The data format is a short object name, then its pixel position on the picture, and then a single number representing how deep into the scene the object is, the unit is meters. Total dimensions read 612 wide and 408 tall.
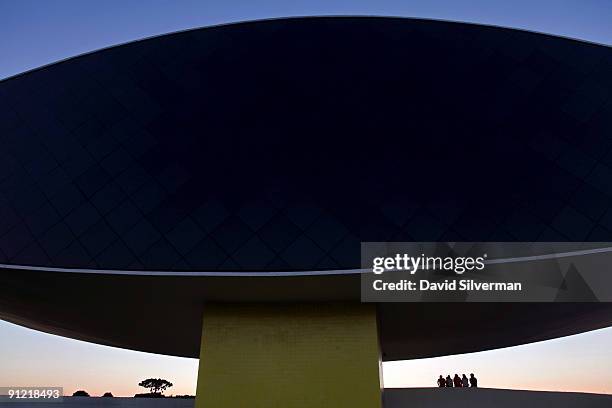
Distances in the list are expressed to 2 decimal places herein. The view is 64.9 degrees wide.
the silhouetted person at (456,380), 16.00
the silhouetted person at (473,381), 15.87
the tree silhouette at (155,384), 56.01
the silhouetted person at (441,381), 17.88
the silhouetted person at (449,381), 17.38
